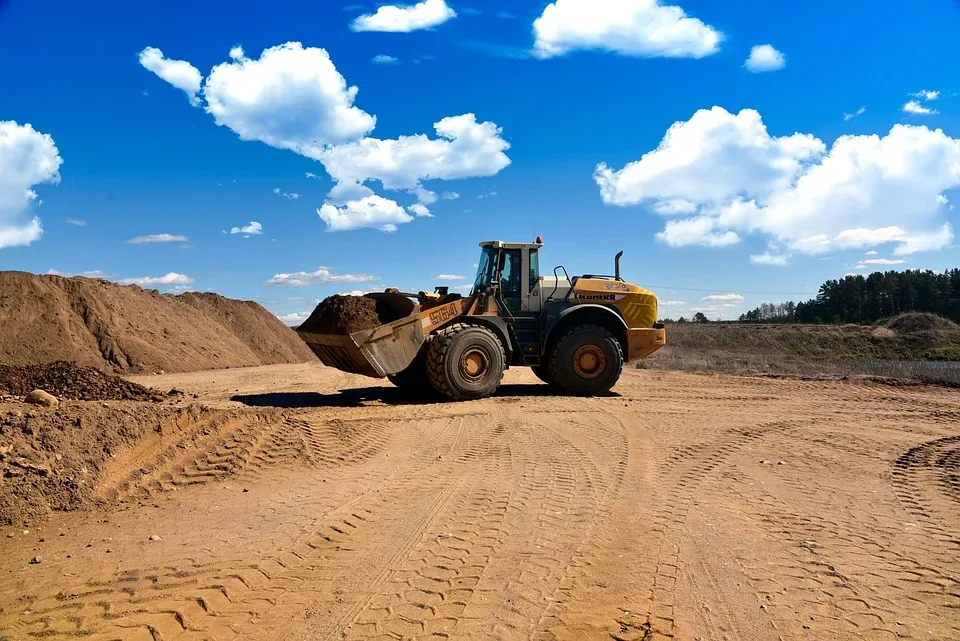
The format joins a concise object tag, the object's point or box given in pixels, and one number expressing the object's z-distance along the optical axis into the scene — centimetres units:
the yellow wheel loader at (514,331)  1152
